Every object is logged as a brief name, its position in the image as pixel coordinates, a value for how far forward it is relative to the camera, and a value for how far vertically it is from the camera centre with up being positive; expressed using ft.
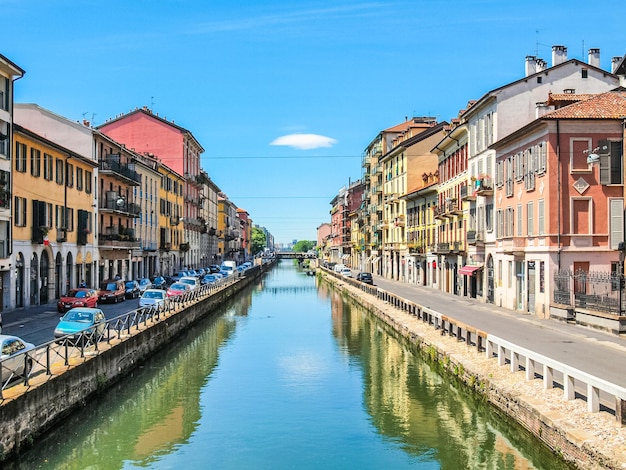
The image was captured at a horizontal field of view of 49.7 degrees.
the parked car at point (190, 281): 170.93 -7.92
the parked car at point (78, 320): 77.71 -8.29
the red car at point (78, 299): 115.96 -8.45
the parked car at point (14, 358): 46.93 -7.83
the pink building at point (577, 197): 102.68 +7.74
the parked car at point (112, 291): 138.92 -8.43
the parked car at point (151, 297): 118.01 -8.21
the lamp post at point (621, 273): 86.58 -3.82
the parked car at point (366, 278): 228.63 -9.90
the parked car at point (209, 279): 207.86 -8.96
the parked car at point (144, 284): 162.86 -8.38
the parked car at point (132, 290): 153.58 -8.95
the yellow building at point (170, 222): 242.17 +10.66
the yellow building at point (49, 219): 120.67 +6.62
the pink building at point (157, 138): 263.49 +45.17
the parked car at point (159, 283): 171.01 -8.62
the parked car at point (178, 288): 146.72 -8.53
